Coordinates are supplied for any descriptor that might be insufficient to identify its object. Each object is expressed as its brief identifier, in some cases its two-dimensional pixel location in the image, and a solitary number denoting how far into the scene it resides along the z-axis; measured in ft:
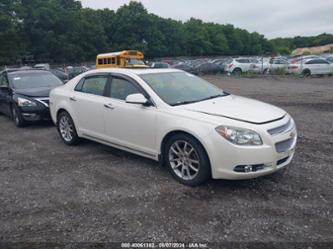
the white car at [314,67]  77.56
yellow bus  79.82
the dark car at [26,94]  25.49
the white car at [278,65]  86.07
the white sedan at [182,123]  12.40
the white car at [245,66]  93.04
